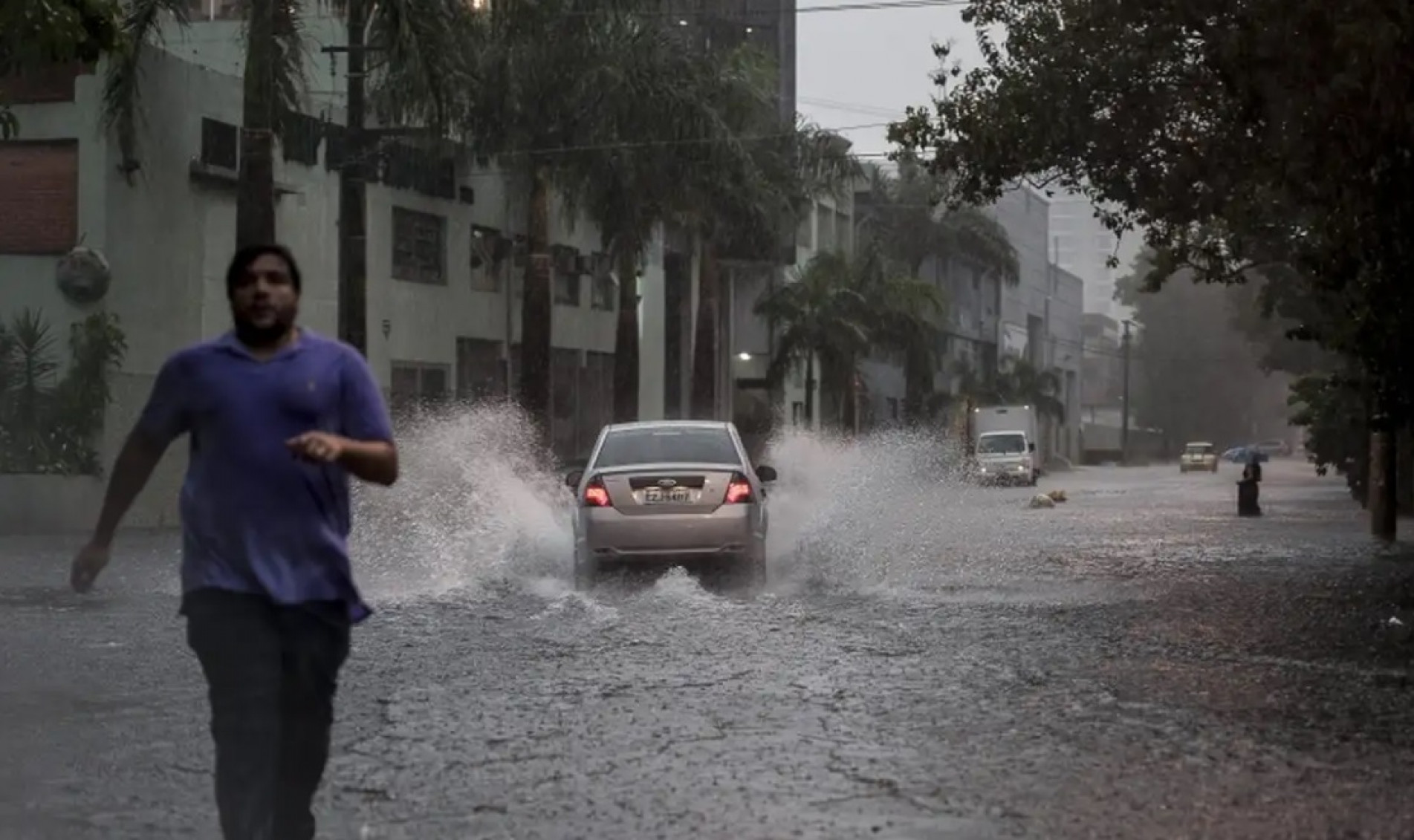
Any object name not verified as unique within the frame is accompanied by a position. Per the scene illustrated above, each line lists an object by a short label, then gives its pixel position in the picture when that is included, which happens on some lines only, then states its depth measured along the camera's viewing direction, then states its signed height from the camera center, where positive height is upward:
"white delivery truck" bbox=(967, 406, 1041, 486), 69.44 -1.22
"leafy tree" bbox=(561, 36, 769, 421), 41.53 +5.04
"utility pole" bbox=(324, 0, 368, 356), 31.70 +2.60
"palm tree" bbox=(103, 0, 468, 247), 28.95 +4.54
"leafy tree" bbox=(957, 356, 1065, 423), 98.94 +1.21
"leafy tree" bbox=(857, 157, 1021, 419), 87.94 +7.23
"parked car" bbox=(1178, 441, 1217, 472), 97.46 -1.88
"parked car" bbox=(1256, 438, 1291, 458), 149.12 -2.16
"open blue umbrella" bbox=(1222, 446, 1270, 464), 114.94 -2.12
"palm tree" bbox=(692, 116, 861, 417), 45.38 +4.54
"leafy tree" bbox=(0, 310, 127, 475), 32.19 +0.09
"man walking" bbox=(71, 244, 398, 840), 6.36 -0.27
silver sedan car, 19.12 -0.92
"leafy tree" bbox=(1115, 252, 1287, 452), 146.12 +3.36
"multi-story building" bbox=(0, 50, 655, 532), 33.59 +2.88
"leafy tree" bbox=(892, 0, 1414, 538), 16.19 +2.59
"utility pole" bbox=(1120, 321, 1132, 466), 124.85 -0.21
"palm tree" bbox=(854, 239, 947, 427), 69.69 +3.45
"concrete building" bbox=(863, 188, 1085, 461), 99.00 +4.96
